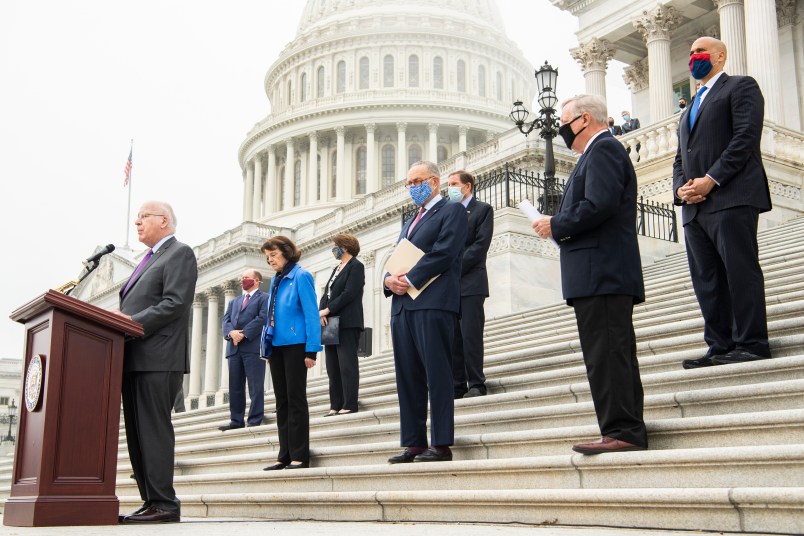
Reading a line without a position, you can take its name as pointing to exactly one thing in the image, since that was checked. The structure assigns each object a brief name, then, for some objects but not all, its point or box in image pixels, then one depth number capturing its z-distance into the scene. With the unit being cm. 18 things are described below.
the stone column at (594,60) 3152
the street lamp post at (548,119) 1738
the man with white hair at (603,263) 543
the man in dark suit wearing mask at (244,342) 1227
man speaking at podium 628
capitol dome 7162
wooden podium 569
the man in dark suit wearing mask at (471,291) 869
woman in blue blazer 797
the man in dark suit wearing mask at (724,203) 644
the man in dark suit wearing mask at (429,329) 666
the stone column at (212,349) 5747
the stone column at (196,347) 5919
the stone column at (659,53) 2903
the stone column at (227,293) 5591
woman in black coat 998
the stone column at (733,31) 2741
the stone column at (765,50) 2536
